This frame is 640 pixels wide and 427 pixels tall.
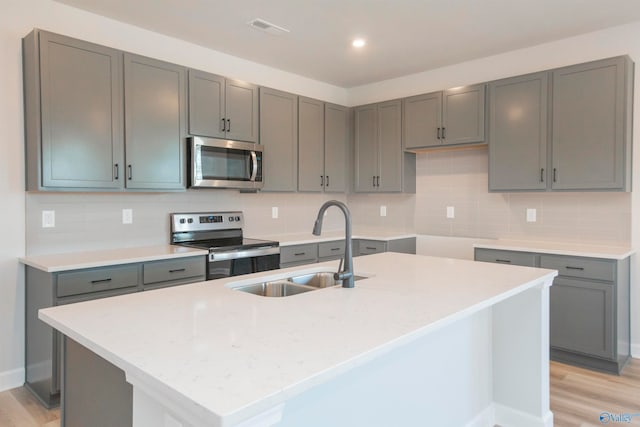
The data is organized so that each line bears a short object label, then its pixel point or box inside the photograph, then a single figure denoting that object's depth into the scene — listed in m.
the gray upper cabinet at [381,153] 4.51
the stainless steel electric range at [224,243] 3.30
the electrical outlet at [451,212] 4.39
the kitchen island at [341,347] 0.92
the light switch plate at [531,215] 3.84
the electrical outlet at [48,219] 2.96
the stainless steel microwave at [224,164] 3.41
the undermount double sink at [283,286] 1.99
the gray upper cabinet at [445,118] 3.87
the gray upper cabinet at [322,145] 4.37
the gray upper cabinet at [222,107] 3.44
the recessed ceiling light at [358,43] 3.65
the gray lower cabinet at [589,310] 3.03
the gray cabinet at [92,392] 1.31
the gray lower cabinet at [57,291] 2.55
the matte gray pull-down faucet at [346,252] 1.77
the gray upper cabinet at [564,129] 3.16
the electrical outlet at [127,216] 3.36
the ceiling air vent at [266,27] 3.27
